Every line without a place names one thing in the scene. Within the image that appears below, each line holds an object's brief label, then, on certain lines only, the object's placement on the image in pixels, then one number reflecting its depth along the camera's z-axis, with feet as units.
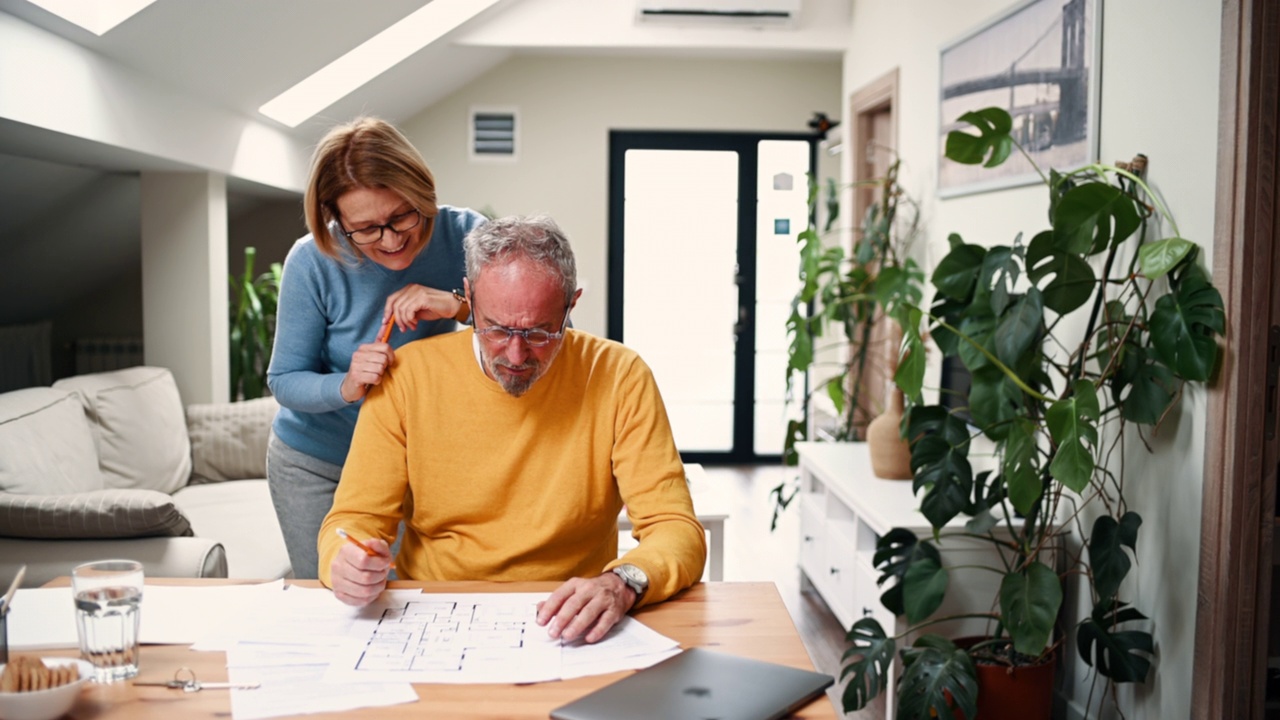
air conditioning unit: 17.93
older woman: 6.10
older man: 5.51
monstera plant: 7.38
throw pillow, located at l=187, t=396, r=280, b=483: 13.52
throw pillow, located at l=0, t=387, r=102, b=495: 9.49
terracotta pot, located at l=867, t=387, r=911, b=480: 11.56
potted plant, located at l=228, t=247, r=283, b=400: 14.62
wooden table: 3.85
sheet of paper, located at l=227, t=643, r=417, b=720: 3.84
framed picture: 9.46
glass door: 21.39
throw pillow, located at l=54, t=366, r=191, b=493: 11.72
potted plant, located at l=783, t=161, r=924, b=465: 13.88
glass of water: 4.09
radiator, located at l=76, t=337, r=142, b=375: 17.97
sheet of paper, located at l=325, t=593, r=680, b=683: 4.15
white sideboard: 9.67
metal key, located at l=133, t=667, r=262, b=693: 4.02
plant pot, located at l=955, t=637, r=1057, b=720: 8.52
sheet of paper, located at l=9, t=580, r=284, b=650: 4.54
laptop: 3.79
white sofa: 8.58
